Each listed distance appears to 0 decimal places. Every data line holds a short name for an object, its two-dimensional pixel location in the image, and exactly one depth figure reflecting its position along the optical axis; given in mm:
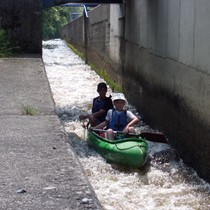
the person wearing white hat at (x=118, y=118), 8281
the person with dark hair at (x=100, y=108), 8953
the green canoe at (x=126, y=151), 7523
